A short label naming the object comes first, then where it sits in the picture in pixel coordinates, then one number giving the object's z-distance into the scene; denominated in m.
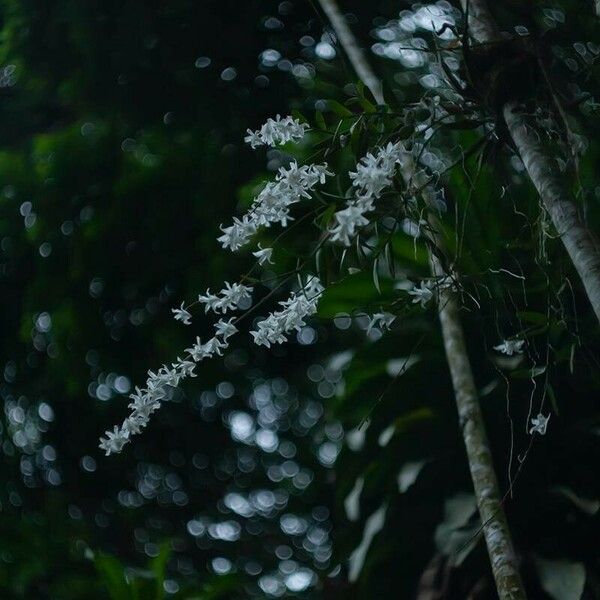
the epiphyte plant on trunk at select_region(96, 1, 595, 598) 3.09
